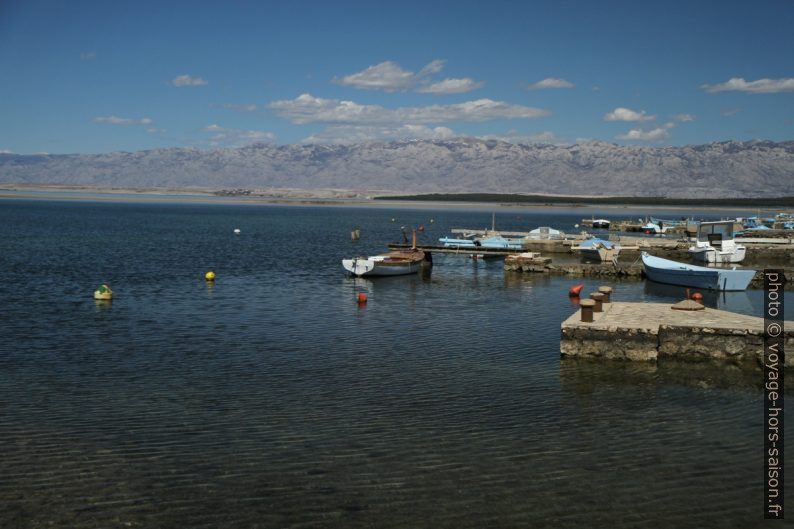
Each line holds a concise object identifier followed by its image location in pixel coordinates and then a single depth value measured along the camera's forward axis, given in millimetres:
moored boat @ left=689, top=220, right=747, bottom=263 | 49750
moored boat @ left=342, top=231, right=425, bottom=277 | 44625
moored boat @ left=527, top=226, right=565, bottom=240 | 67312
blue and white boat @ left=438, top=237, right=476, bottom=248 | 59850
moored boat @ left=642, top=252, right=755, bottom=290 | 38438
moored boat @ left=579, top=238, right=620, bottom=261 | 52562
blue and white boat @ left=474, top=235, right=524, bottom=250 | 59950
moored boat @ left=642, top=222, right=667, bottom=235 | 89688
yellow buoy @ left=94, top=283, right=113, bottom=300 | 33125
